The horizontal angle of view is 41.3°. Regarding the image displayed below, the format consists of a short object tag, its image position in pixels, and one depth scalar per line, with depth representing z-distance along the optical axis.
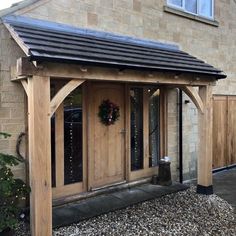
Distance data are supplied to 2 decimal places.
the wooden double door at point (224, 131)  9.19
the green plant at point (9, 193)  3.91
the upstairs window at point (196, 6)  8.15
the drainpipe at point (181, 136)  7.88
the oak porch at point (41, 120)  4.20
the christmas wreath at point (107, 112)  6.45
